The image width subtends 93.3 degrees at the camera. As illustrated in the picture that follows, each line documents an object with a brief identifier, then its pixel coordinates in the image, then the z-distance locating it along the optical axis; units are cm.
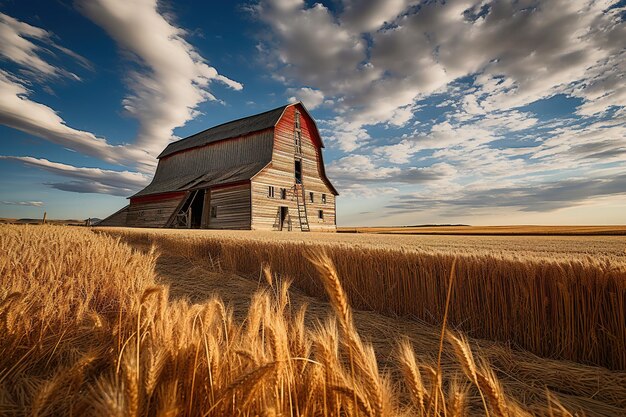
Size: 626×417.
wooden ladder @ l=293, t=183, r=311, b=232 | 2314
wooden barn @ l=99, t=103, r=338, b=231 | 2130
